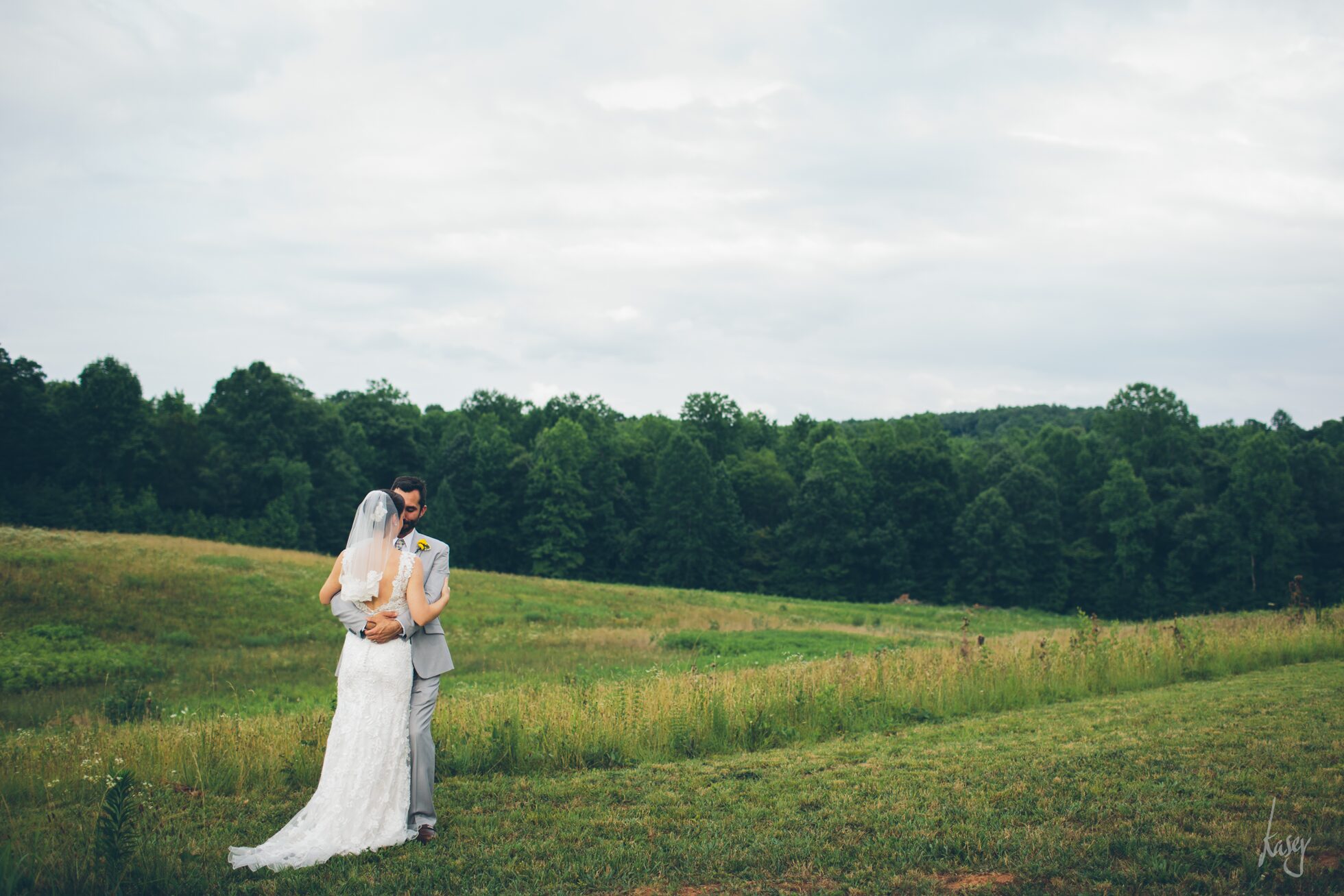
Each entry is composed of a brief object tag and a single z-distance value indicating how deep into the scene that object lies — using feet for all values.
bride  19.77
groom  20.54
